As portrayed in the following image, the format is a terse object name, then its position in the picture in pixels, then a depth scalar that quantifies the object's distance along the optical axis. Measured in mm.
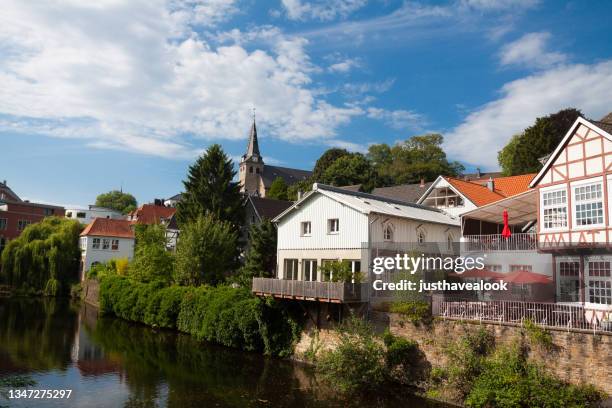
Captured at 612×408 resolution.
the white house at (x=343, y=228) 24531
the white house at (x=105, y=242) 56500
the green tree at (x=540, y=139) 44500
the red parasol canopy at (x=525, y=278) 18469
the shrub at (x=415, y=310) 20266
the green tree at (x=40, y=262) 52062
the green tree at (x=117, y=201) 111562
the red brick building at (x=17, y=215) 70125
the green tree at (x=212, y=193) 43188
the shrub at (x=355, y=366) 19438
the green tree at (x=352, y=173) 63219
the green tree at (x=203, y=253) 35219
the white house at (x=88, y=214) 79625
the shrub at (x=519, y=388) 15266
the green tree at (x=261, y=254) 34000
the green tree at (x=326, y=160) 71250
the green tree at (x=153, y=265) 39188
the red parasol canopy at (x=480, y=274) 20362
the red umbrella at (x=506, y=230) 22766
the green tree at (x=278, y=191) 76375
